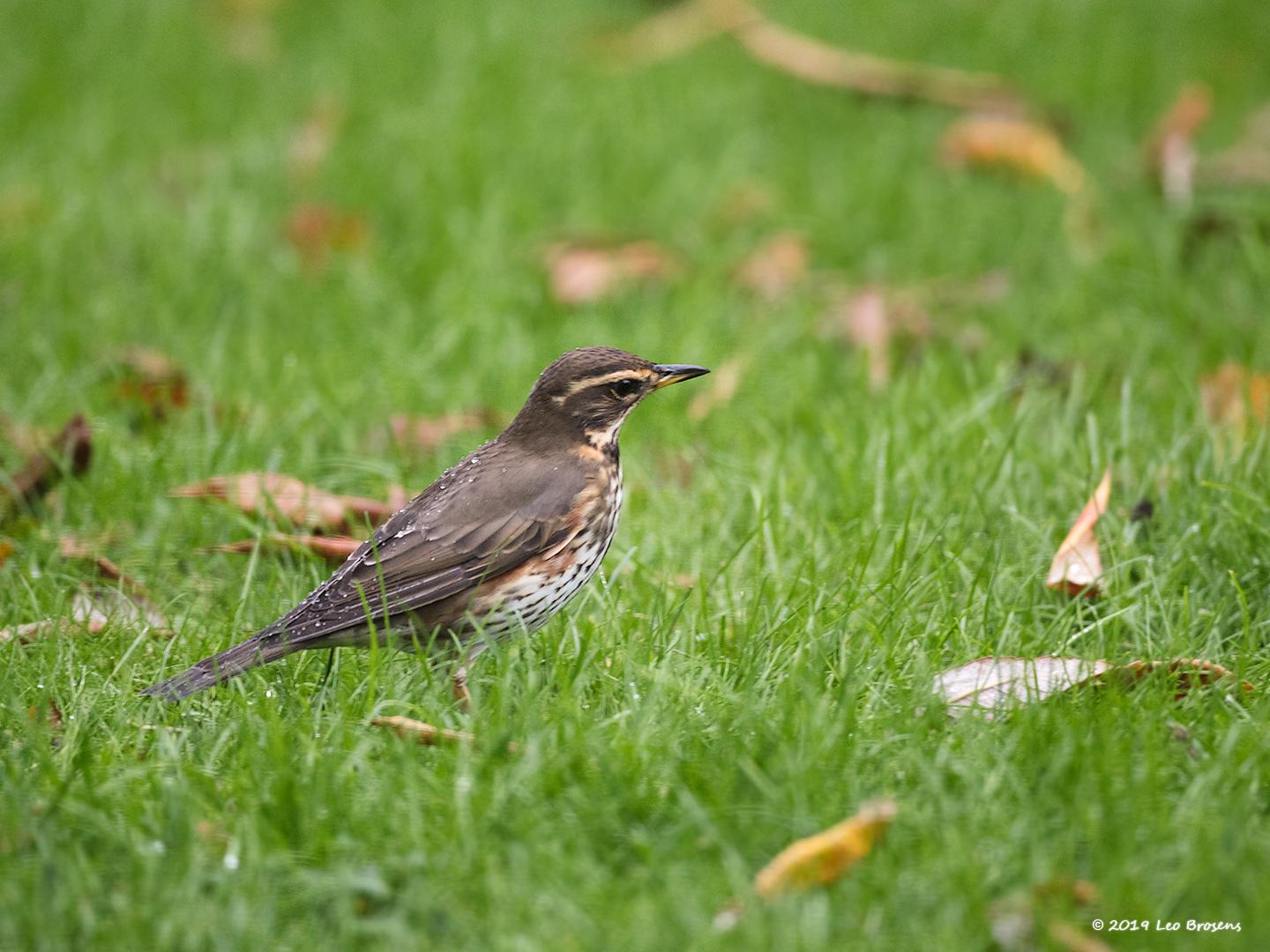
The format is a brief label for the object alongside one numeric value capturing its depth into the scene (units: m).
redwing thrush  8.91
